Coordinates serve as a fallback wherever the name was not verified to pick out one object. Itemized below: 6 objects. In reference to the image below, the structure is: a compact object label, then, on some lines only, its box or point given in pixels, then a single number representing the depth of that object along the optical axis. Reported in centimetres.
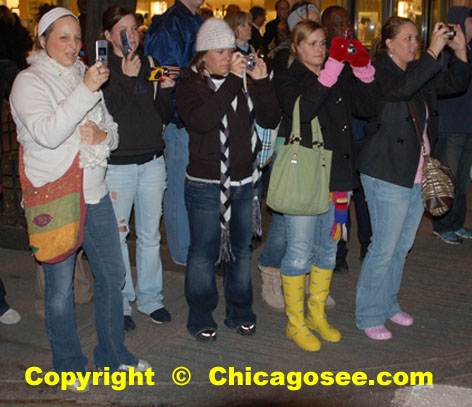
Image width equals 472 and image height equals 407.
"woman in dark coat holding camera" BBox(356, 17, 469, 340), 467
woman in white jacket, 374
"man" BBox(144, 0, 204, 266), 571
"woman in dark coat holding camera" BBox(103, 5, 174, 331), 468
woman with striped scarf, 457
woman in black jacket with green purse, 464
